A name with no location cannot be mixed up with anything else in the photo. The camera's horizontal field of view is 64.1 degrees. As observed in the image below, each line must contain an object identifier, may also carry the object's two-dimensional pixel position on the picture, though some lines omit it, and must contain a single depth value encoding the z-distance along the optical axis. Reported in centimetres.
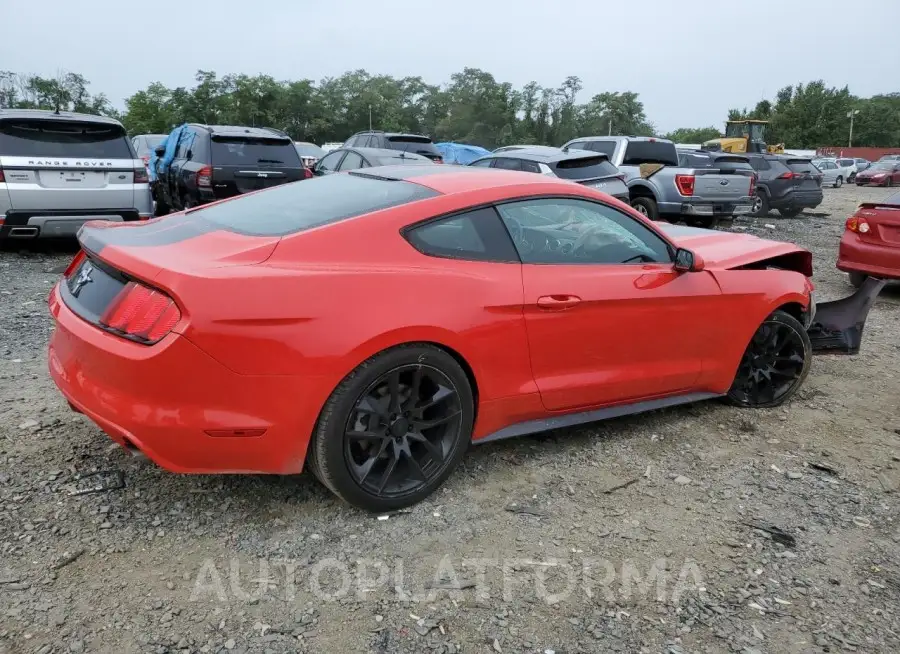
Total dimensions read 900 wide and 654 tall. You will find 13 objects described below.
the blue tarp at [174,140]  1090
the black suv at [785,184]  1734
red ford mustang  262
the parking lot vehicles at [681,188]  1237
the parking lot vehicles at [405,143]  1587
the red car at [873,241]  771
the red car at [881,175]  3547
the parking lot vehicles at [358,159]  1110
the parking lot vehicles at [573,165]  1036
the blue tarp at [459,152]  2298
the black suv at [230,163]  976
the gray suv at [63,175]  747
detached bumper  527
